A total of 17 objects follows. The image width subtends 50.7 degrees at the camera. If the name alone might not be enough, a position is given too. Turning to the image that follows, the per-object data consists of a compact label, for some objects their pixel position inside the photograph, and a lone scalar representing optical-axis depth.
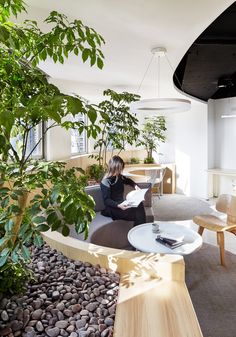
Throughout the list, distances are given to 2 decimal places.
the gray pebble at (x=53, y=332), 1.13
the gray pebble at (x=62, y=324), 1.18
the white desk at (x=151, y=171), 6.44
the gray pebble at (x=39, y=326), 1.16
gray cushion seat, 3.20
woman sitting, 3.50
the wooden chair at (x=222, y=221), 3.32
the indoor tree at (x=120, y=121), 4.02
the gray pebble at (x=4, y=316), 1.18
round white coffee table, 2.49
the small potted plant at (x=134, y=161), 7.49
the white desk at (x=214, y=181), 6.50
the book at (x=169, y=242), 2.53
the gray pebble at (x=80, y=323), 1.19
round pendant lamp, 2.95
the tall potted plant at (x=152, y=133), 7.08
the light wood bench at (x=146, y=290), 1.19
